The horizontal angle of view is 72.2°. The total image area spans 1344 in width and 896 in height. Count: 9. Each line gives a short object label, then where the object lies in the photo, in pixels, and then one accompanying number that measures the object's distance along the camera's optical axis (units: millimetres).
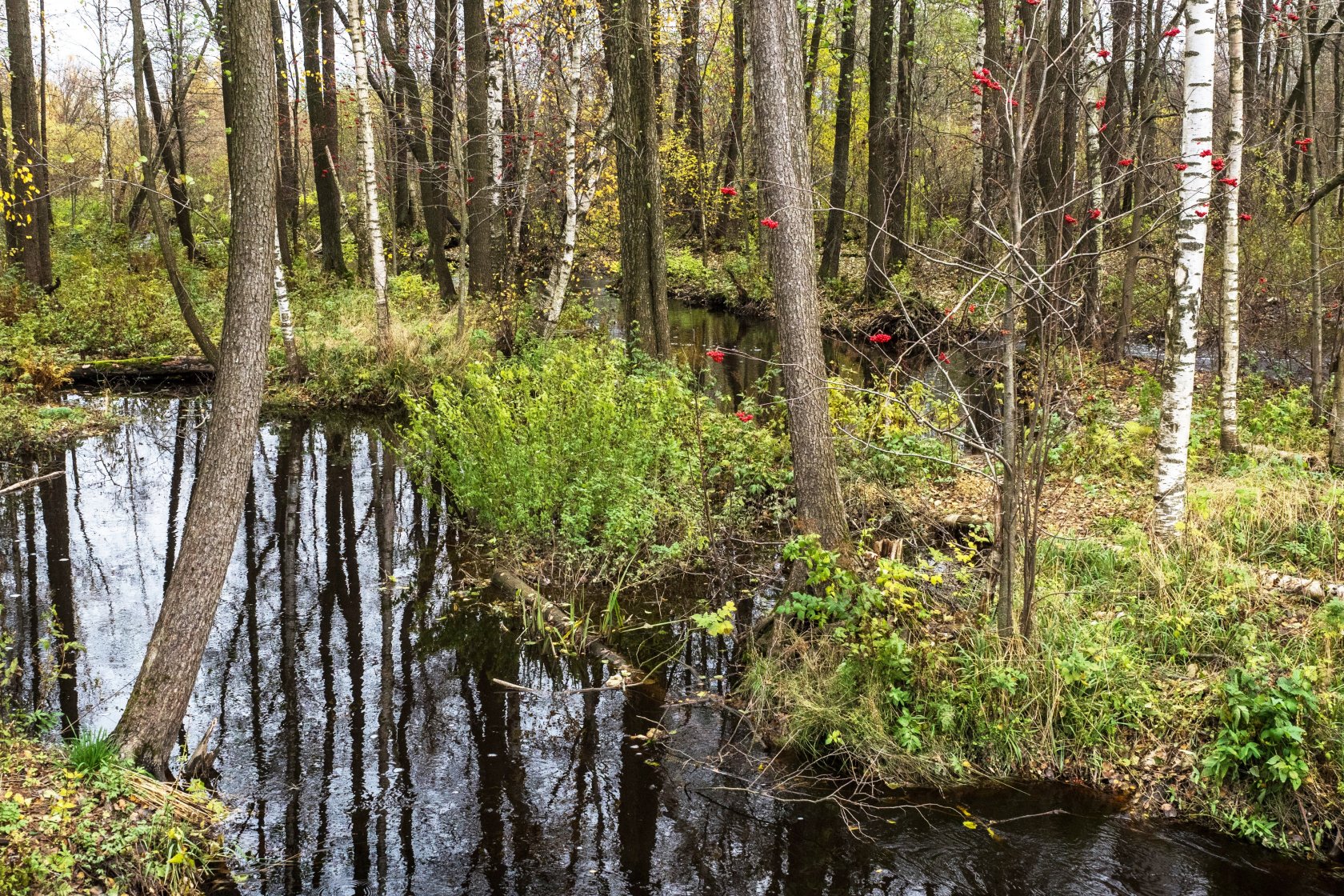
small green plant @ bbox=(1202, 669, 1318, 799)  4809
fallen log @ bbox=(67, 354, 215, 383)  15625
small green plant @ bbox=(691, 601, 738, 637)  6023
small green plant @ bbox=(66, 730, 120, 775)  4707
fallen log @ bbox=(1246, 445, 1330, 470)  7904
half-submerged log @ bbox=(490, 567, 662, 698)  6840
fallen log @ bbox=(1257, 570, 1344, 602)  5883
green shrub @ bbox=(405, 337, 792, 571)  8586
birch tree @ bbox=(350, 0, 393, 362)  13719
